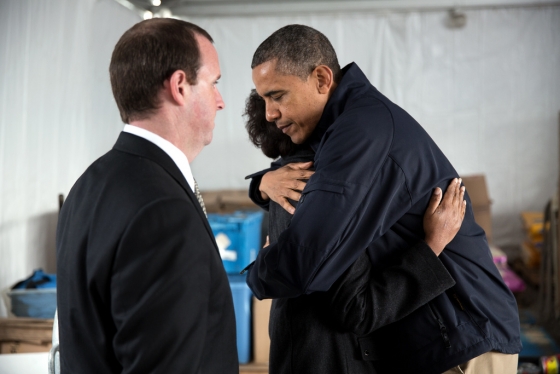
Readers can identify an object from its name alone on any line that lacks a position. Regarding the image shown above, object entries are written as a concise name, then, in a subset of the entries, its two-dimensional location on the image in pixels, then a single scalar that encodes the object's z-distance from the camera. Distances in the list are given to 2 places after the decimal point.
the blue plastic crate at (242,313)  3.71
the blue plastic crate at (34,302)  3.14
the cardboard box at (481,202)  4.51
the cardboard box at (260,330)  3.75
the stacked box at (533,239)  4.63
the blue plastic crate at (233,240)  3.82
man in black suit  0.82
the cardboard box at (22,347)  2.99
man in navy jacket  1.25
